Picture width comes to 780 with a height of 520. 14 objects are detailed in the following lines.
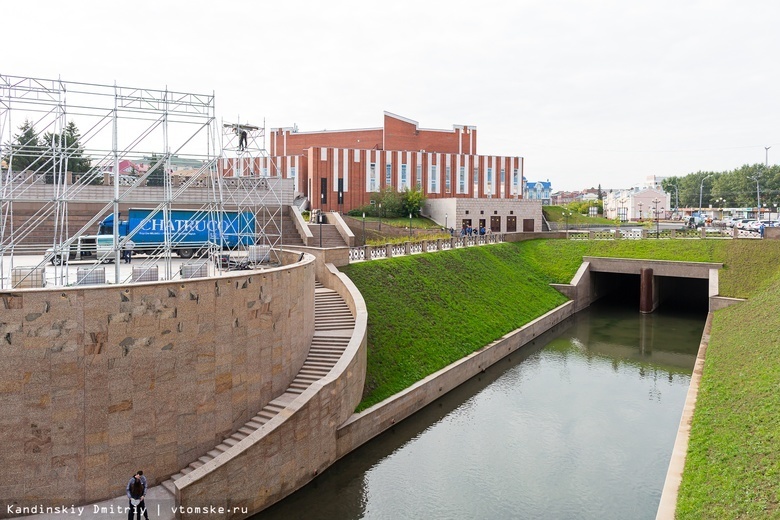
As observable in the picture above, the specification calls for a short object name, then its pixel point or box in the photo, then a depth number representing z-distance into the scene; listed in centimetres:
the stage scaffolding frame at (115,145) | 1720
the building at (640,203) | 12862
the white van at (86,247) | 2724
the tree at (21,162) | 5116
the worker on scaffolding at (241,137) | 2708
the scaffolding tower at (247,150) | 2390
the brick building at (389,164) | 6228
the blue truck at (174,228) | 2916
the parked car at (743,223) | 5975
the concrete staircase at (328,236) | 3817
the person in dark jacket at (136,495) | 1304
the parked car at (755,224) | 5706
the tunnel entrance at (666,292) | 4684
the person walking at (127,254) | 2517
